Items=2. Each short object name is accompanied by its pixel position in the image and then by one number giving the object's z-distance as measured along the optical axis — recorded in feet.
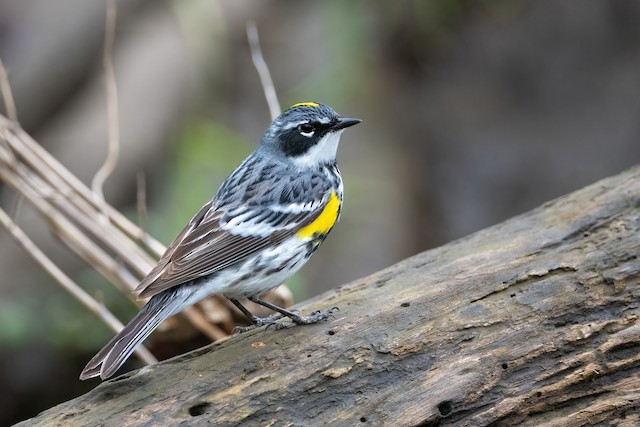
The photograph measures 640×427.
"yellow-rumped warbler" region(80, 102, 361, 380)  21.09
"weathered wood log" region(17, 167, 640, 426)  19.31
